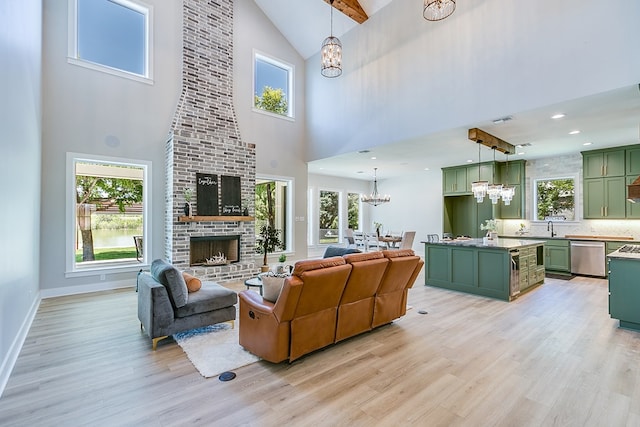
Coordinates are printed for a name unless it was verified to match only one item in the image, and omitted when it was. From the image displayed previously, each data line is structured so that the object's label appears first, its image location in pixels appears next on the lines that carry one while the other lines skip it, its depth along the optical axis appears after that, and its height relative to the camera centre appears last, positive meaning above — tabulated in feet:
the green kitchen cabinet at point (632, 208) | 23.02 +0.44
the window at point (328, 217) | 38.67 -0.21
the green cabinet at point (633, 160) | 22.82 +3.98
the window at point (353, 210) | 42.29 +0.73
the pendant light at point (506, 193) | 21.00 +1.48
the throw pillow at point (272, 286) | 9.98 -2.30
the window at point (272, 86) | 27.22 +11.84
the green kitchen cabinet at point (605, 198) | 23.59 +1.28
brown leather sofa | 9.42 -3.04
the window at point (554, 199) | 26.76 +1.40
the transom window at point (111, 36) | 18.86 +11.68
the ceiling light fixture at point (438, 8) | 12.67 +8.71
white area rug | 9.74 -4.71
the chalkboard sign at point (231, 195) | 22.71 +1.56
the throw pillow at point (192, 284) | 12.41 -2.73
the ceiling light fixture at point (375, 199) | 33.96 +1.80
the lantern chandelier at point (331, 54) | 15.38 +8.02
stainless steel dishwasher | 23.71 -3.45
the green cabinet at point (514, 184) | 28.89 +2.86
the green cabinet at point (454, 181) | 32.19 +3.65
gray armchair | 10.96 -3.33
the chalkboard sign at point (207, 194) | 21.50 +1.57
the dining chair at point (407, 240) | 28.43 -2.30
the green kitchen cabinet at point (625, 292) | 12.89 -3.31
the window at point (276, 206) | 28.73 +0.92
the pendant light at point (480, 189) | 19.39 +1.62
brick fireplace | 20.79 +5.17
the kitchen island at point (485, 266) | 17.75 -3.24
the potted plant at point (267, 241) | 26.76 -2.21
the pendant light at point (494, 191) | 20.38 +1.56
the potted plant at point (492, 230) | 20.61 -1.05
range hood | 12.16 +0.94
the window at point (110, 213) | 19.92 +0.25
